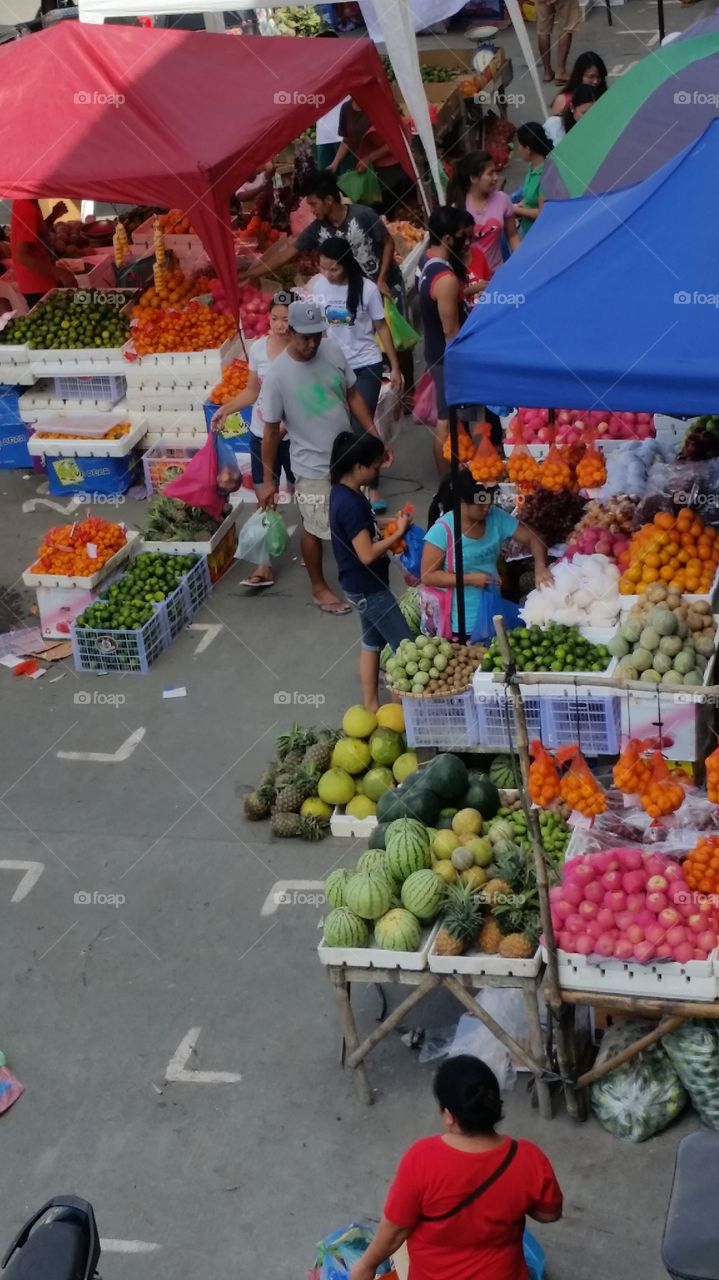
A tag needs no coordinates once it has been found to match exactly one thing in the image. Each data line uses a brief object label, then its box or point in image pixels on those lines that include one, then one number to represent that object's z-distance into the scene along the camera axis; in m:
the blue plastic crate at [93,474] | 11.03
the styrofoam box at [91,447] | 10.78
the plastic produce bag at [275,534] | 9.50
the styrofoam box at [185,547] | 9.66
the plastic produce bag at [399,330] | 10.67
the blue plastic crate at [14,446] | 11.73
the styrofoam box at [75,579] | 9.30
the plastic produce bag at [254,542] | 9.60
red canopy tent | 10.57
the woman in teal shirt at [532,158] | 11.85
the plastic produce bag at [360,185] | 13.59
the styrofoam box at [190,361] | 10.84
